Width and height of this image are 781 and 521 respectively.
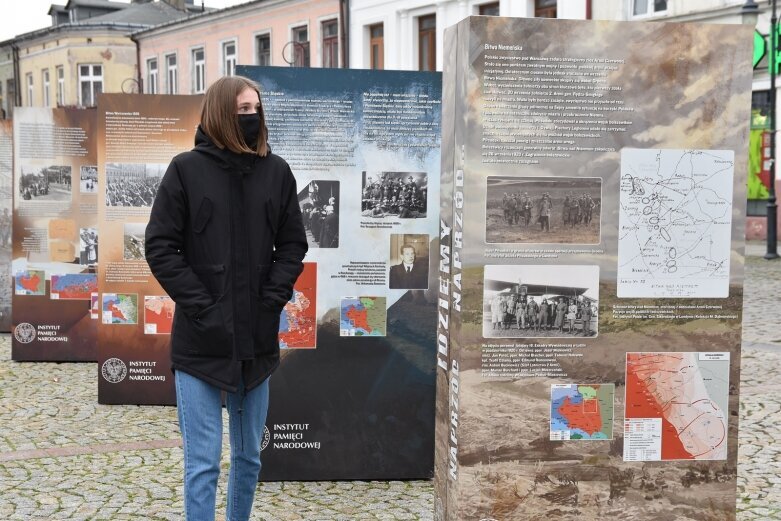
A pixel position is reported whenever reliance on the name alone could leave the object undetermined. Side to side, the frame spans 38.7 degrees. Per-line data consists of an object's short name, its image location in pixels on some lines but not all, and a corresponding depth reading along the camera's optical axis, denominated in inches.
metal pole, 871.1
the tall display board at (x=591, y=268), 157.5
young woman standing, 155.1
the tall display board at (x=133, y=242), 300.0
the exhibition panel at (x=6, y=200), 446.0
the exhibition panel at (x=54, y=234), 379.9
